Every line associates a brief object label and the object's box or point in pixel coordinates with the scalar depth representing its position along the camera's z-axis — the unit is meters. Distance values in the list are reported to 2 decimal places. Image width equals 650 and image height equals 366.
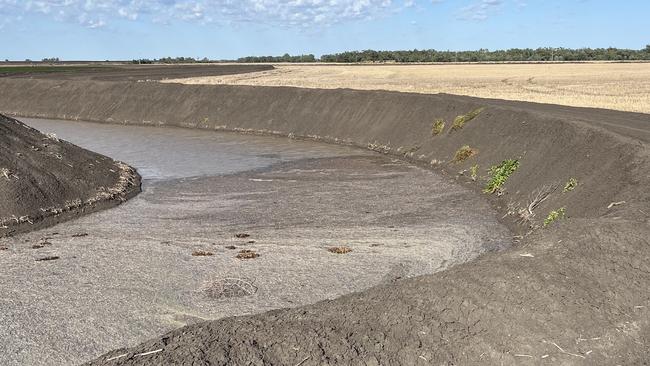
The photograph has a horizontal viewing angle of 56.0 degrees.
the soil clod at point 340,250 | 18.31
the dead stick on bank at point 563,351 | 9.27
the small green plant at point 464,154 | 32.22
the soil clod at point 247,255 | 17.77
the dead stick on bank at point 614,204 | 17.49
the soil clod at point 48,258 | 17.83
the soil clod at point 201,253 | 18.08
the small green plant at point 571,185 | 21.64
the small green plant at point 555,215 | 19.80
